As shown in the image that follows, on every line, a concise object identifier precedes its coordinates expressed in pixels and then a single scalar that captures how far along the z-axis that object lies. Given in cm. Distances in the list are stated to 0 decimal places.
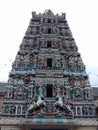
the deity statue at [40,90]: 2894
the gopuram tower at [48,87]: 2711
